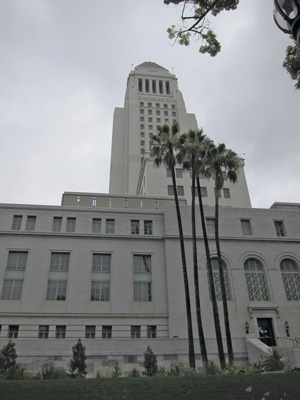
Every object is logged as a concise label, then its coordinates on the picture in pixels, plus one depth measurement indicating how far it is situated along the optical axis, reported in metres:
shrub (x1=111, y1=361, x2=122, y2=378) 19.49
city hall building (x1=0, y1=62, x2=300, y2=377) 25.97
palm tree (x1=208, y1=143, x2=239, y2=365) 28.17
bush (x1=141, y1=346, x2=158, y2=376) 20.48
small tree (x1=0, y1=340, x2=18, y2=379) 18.09
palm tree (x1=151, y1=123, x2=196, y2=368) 27.78
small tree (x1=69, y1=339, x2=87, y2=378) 19.86
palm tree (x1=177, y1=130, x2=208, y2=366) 26.28
